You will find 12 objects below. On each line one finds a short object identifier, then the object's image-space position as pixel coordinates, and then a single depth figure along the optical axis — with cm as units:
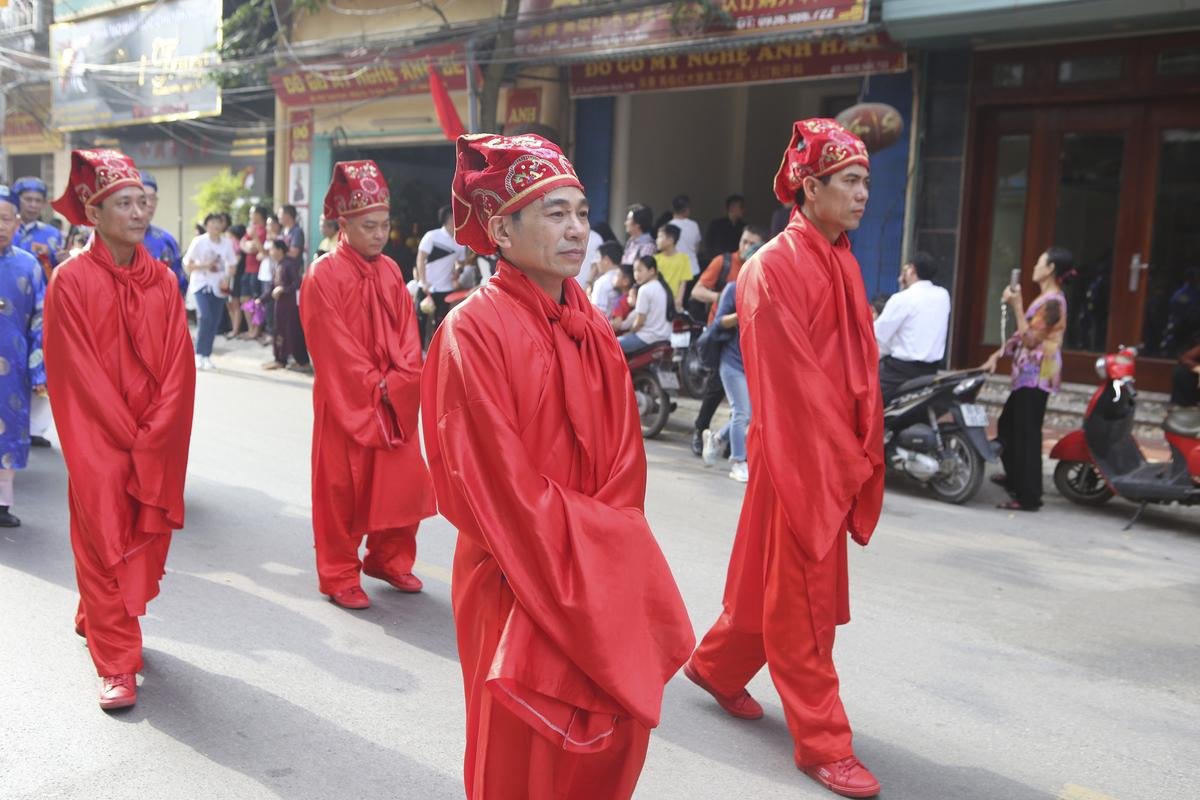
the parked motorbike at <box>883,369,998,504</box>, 779
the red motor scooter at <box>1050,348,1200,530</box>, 704
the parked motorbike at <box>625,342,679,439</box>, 994
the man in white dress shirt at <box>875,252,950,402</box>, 802
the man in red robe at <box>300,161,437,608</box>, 503
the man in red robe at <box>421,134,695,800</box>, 227
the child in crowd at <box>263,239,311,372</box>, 1417
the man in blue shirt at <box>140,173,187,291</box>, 659
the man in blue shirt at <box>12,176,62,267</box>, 866
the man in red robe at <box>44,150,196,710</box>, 404
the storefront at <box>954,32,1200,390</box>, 1007
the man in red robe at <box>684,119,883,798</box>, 346
